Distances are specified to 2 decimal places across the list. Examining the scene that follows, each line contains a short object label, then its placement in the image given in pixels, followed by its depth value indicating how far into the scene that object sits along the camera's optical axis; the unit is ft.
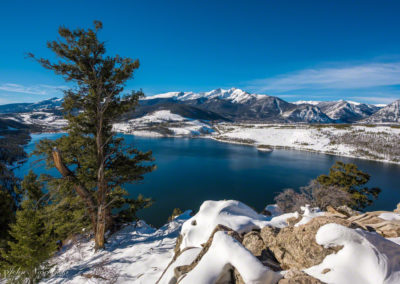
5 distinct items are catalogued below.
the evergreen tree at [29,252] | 26.04
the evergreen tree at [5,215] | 43.60
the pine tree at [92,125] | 24.32
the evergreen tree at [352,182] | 73.87
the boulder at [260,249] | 14.63
